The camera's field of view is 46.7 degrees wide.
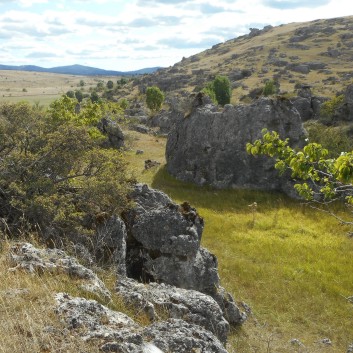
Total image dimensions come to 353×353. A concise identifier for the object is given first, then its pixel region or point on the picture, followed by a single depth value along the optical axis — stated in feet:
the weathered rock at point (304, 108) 215.31
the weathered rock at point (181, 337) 24.09
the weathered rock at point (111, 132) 146.93
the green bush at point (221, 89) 372.58
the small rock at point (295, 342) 46.83
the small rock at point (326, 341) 48.65
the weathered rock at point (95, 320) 22.47
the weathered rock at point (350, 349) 44.02
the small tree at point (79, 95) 586.04
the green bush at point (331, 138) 113.96
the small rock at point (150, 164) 132.26
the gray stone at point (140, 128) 219.41
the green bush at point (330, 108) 175.01
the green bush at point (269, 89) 351.67
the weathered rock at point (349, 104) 165.99
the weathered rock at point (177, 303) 32.19
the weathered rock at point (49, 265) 29.71
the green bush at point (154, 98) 332.80
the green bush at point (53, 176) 41.32
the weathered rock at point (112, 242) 42.63
